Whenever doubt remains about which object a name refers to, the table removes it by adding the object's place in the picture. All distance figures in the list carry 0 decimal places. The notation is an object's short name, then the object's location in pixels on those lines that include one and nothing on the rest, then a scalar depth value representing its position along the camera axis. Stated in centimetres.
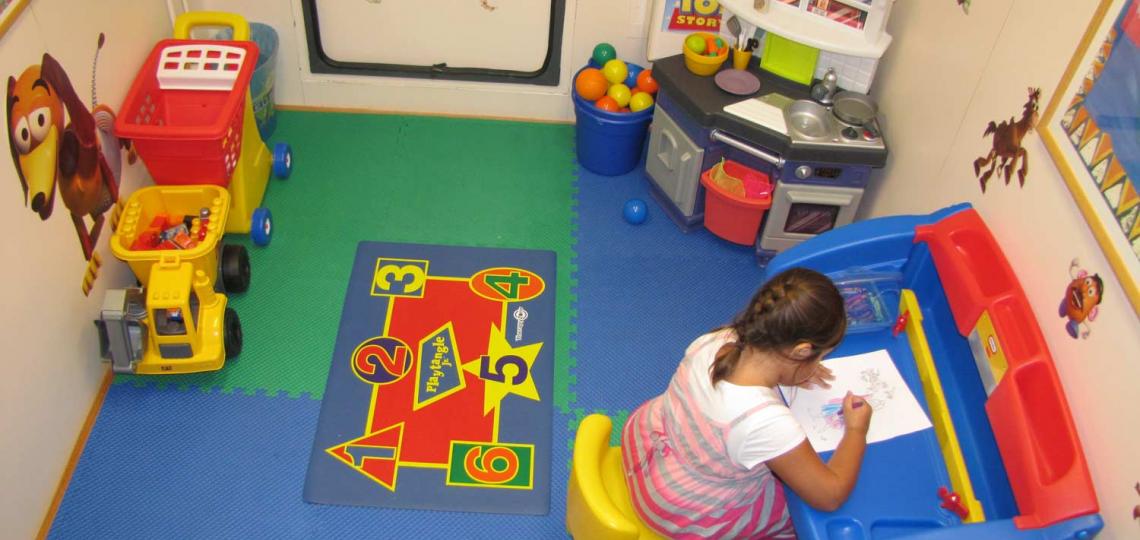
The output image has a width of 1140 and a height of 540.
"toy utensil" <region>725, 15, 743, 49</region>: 341
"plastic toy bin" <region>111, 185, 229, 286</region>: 271
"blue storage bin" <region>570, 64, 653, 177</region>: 362
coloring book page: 191
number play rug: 258
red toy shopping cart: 285
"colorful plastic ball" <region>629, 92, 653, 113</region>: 364
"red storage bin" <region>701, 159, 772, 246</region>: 317
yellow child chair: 187
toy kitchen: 299
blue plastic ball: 355
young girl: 164
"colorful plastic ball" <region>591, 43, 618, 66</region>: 378
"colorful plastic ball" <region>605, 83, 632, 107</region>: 365
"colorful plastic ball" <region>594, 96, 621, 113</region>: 364
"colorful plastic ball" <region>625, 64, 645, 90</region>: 380
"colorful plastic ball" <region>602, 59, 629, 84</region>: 369
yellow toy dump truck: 263
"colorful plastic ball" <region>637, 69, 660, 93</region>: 370
